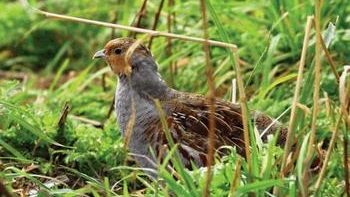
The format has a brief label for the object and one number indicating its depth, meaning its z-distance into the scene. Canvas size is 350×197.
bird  9.18
